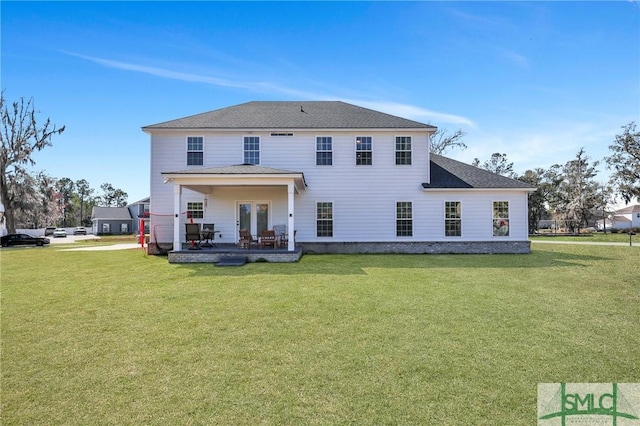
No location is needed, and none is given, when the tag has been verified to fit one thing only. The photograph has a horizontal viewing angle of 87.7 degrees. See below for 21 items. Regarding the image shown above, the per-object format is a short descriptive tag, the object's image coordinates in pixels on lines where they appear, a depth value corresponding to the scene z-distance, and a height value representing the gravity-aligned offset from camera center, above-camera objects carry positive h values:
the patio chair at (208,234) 14.56 -0.59
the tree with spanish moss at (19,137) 28.64 +7.48
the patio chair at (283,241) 15.21 -0.93
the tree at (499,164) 48.84 +8.12
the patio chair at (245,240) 13.68 -0.79
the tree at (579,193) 44.88 +3.53
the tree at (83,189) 85.88 +8.52
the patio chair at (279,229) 15.87 -0.39
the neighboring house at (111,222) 56.56 -0.04
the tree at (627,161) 37.19 +6.58
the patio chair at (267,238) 13.75 -0.72
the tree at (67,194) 75.75 +6.90
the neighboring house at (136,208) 50.64 +2.11
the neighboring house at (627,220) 57.25 -0.22
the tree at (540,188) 50.06 +4.76
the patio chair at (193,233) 13.52 -0.47
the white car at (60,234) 46.38 -1.66
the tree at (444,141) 35.53 +8.46
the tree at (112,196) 92.18 +7.20
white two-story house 16.05 +1.32
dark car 26.78 -1.47
